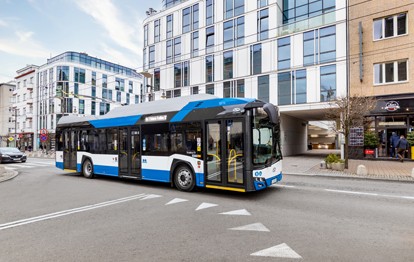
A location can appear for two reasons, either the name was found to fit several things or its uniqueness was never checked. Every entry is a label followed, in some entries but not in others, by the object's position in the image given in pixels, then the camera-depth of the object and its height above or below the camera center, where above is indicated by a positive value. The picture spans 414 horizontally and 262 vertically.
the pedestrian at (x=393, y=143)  17.70 -0.91
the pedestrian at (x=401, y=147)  16.70 -1.16
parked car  20.88 -2.00
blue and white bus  7.19 -0.42
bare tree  13.37 +0.98
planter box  13.53 -1.93
